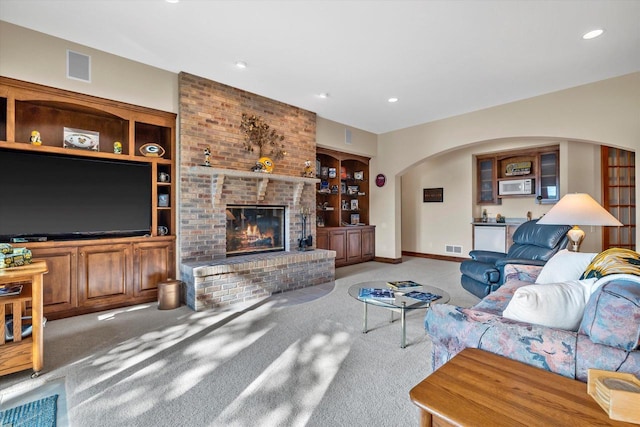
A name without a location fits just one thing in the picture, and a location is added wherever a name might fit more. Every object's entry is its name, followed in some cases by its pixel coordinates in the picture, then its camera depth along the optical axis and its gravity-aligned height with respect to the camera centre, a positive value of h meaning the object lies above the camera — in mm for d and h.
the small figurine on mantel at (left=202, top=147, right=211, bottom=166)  4047 +792
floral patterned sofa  1119 -512
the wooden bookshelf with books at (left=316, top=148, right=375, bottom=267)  6203 +139
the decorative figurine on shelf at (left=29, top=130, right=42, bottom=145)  3092 +788
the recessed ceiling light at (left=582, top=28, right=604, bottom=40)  2928 +1771
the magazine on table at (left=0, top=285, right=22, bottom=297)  2170 -555
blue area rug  1672 -1158
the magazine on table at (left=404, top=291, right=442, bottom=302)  2685 -761
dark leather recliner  3484 -520
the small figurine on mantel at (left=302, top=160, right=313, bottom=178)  5340 +779
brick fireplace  3848 +261
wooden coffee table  922 -625
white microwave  6261 +570
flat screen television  3043 +198
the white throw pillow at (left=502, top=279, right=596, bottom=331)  1384 -422
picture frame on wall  7367 +466
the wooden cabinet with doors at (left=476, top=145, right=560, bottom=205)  6043 +892
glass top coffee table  2548 -776
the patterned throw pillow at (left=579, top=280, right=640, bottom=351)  1105 -392
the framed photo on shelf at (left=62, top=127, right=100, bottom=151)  3428 +876
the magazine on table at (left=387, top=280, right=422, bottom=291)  3096 -757
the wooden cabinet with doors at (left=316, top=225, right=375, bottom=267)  6014 -600
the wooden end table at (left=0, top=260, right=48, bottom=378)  2082 -837
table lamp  2873 +2
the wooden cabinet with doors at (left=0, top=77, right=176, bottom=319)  3142 +543
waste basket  3598 -971
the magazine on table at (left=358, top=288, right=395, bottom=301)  2753 -764
